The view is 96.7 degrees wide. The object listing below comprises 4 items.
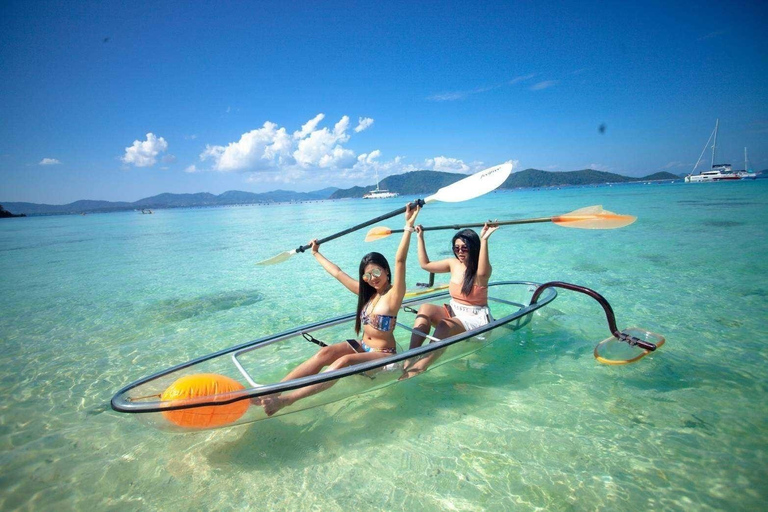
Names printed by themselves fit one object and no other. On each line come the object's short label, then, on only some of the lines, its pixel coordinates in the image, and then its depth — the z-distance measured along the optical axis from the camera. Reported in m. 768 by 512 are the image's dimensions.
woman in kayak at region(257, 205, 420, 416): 3.44
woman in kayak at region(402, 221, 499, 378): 4.43
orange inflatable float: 2.88
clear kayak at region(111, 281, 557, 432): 2.88
